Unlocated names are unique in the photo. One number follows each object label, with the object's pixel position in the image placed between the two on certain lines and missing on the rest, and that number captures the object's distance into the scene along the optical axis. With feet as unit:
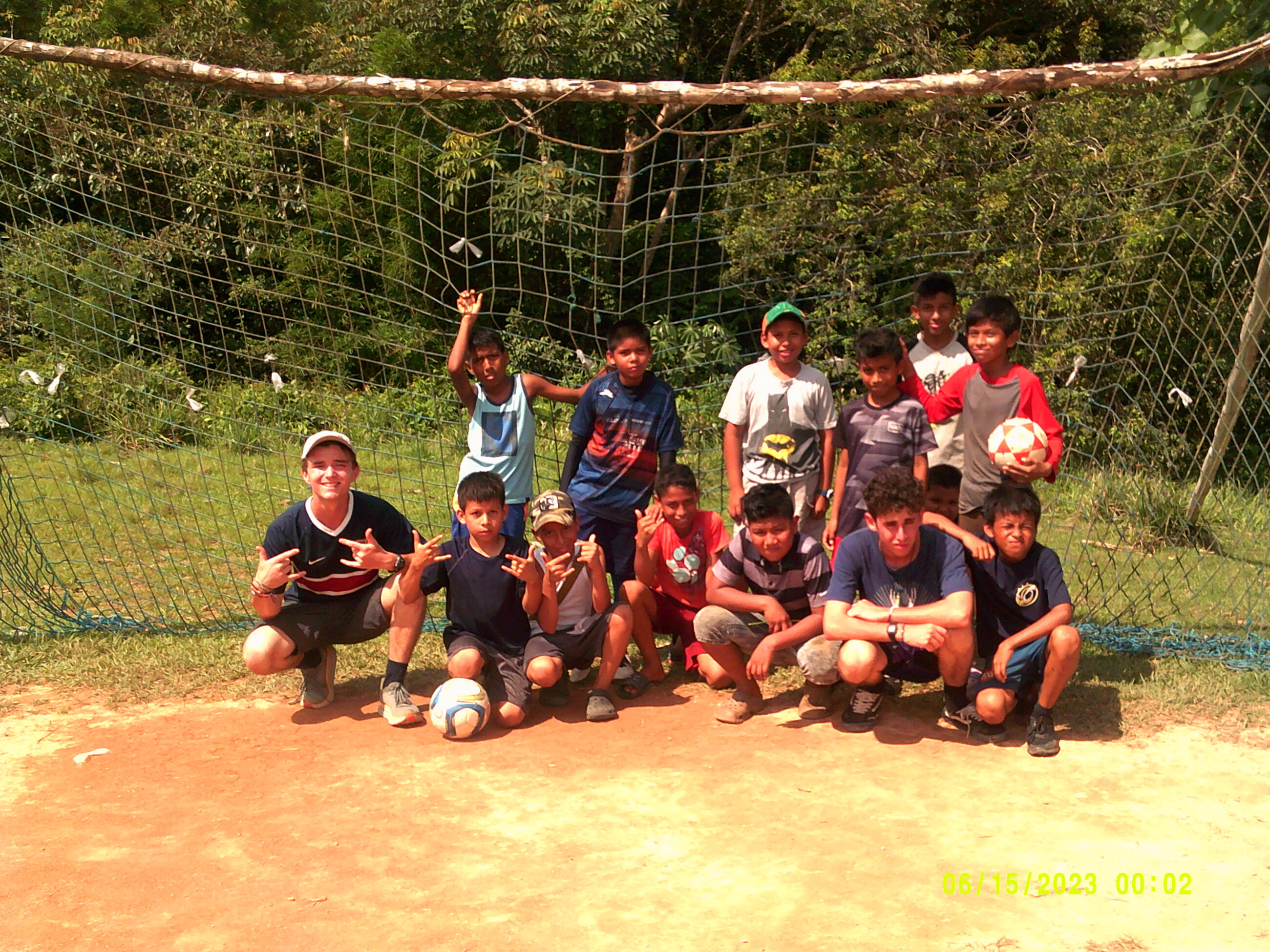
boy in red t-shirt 17.31
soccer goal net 21.09
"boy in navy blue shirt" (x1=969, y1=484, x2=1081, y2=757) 15.53
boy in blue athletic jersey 18.57
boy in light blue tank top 18.89
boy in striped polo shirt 16.34
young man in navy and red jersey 16.75
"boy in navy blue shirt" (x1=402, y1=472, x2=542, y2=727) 16.53
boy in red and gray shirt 16.89
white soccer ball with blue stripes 16.03
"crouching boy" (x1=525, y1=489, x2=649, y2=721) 16.63
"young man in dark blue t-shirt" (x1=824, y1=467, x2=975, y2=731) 15.46
